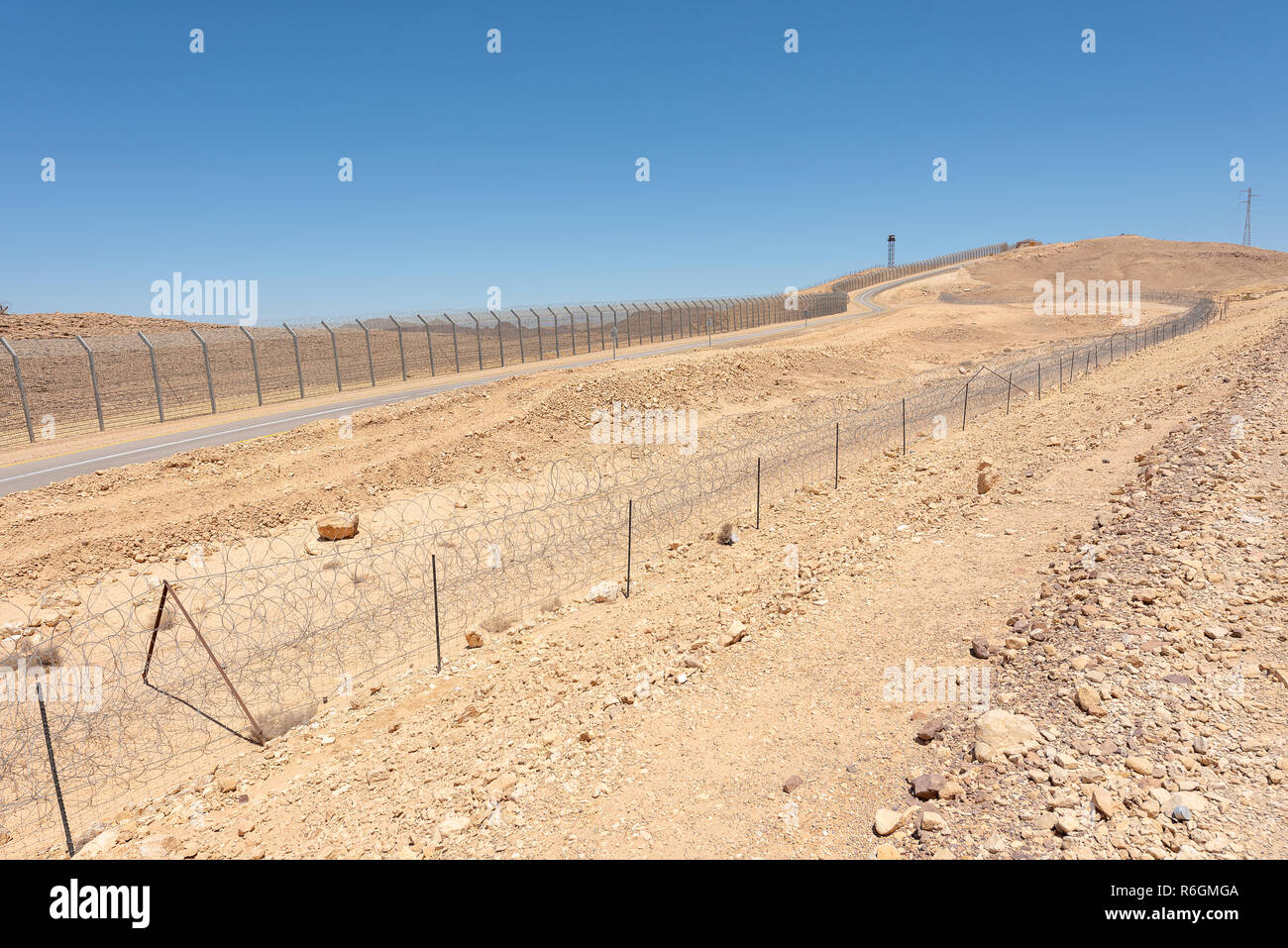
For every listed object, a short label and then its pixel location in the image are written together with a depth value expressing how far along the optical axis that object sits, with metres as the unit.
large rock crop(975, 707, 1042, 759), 4.61
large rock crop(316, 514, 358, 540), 13.21
